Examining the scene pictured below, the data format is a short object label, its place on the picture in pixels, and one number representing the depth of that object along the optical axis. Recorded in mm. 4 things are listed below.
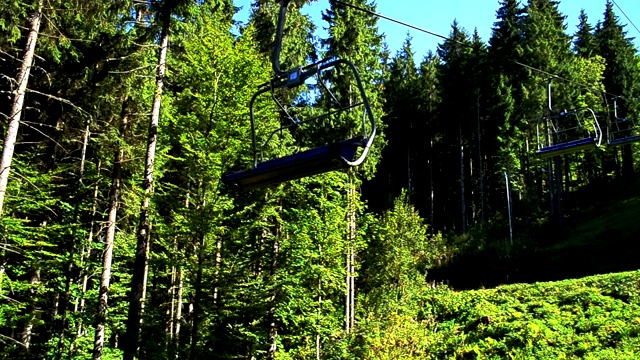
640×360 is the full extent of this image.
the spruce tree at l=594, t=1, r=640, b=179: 33906
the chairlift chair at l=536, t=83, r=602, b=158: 7595
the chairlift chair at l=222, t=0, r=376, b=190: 4336
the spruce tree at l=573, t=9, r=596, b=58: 37781
